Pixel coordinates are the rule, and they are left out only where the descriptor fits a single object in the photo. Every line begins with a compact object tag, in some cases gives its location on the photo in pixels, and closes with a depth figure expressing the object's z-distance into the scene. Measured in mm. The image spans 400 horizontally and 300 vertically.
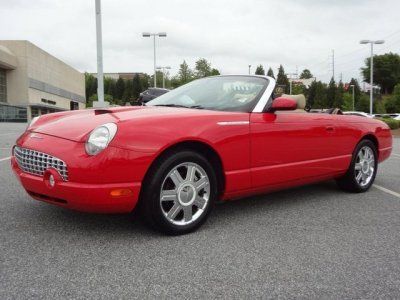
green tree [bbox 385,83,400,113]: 81938
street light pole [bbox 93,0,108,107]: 18234
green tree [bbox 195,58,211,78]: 69225
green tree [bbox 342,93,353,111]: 87394
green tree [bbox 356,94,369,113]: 75312
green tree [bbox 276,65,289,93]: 96206
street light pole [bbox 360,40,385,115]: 36969
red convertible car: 3281
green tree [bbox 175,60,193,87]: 72125
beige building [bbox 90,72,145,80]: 183175
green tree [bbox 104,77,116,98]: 130000
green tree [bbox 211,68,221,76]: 66450
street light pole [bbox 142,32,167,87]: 40391
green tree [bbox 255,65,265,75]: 93625
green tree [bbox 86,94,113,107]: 106744
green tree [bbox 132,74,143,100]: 122631
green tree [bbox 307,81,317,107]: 92375
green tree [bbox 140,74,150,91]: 127375
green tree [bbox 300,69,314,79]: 147288
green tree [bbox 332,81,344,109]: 87188
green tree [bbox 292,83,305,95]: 80750
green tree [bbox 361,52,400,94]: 116188
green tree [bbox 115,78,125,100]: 127562
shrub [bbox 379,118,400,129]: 30972
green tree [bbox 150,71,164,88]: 106188
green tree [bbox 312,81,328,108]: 89125
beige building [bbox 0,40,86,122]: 55500
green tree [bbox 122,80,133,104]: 121712
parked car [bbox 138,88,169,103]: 16458
